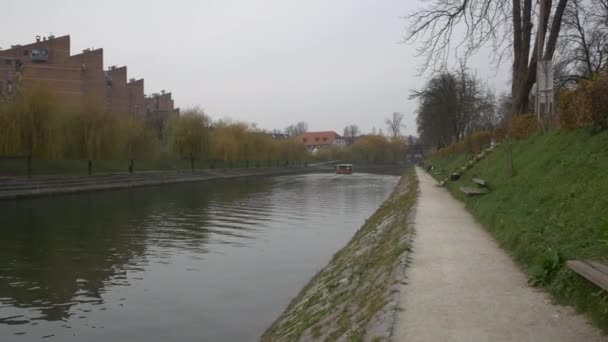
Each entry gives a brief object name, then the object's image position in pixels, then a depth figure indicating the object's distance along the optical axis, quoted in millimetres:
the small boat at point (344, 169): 79206
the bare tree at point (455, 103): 46875
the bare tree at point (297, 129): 178250
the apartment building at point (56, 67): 56562
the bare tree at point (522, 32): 17734
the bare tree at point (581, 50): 33219
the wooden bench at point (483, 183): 13794
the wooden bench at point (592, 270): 4301
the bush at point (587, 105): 9984
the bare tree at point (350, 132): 161950
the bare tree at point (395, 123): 119938
